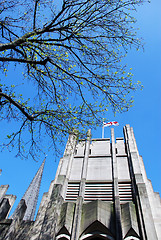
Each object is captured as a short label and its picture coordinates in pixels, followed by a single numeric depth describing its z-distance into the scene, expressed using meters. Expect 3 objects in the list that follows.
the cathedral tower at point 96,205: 10.66
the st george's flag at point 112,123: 22.84
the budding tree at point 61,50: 8.20
